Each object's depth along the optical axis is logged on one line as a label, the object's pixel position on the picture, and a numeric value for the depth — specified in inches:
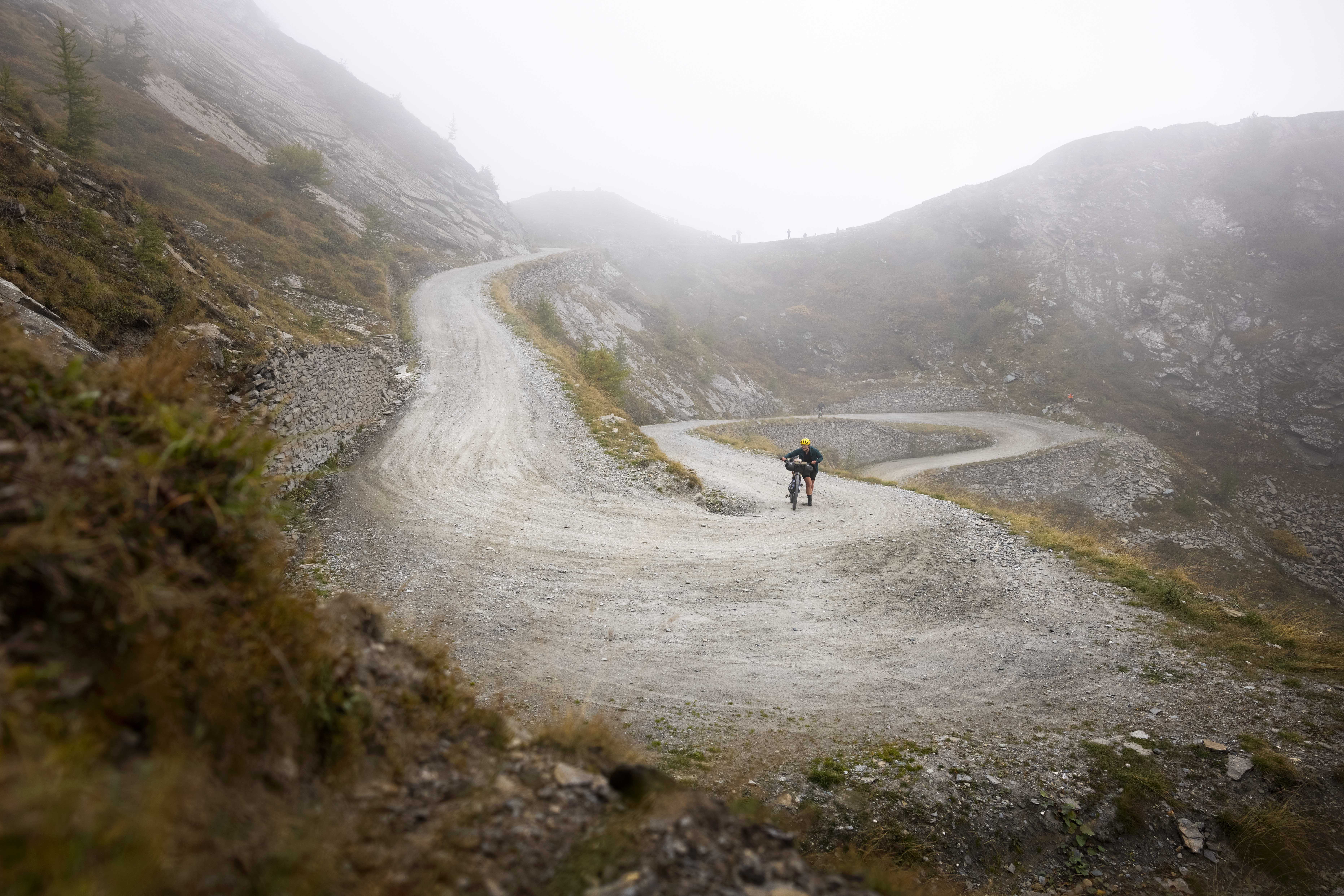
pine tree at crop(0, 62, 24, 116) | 452.4
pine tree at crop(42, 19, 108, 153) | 599.8
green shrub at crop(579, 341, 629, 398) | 967.6
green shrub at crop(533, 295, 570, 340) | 1272.1
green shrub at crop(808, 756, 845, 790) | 208.8
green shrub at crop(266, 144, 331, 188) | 1238.9
